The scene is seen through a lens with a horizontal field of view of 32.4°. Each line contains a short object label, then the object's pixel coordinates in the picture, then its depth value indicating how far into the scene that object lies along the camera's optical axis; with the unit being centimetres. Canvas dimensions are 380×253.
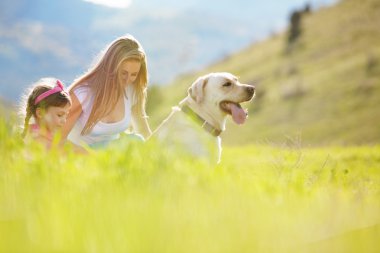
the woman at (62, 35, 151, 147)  792
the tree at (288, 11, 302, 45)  6869
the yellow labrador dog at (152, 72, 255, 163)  793
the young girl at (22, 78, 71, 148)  682
